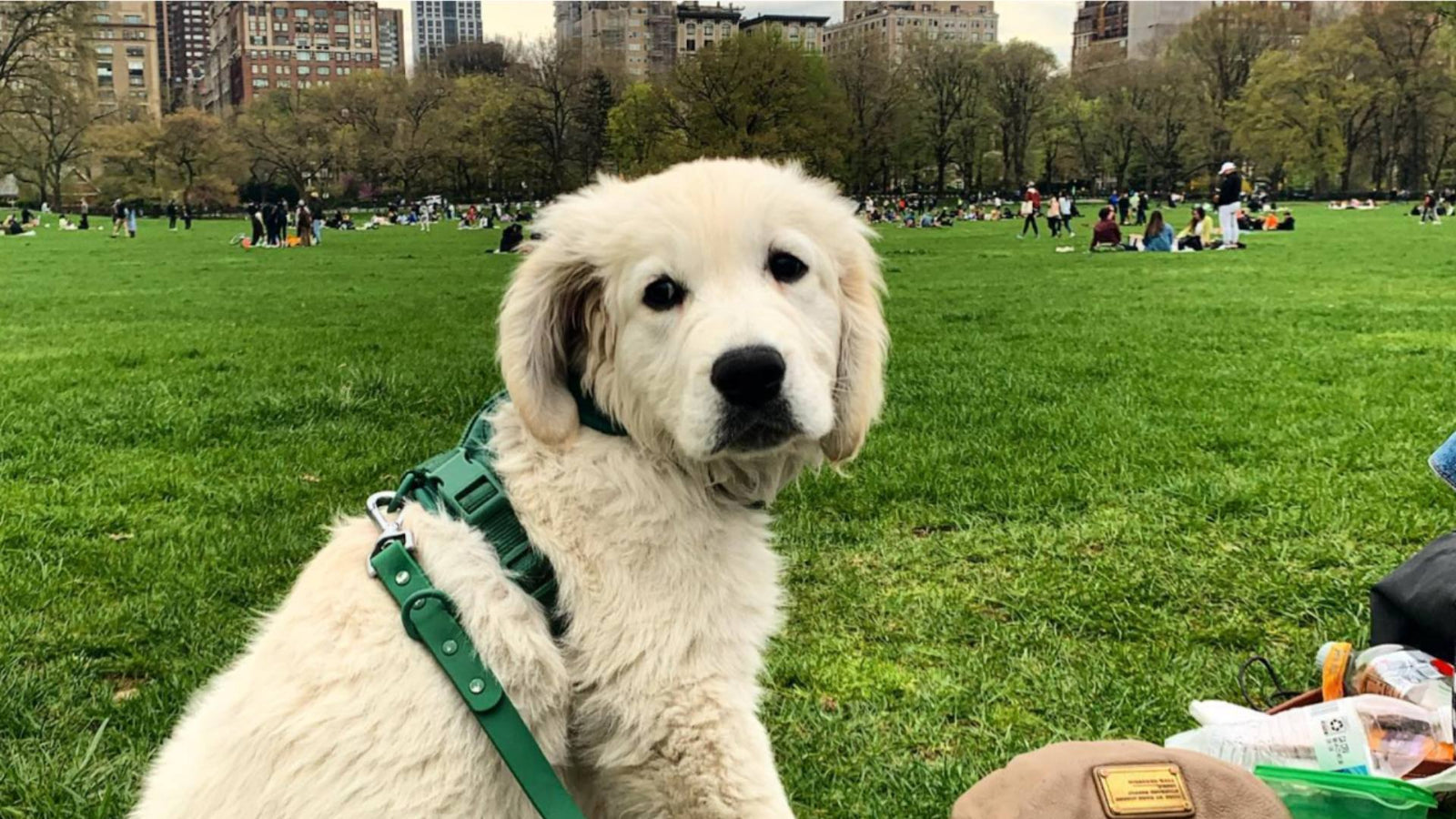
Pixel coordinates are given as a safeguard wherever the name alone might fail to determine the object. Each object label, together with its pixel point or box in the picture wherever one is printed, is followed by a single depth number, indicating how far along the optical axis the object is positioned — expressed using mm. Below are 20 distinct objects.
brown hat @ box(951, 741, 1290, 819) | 2305
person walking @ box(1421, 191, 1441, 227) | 43116
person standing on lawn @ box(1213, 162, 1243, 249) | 26766
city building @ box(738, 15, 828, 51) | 43688
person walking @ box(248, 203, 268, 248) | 39812
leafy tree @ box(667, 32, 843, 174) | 35656
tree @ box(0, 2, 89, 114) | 48625
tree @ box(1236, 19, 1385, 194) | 68312
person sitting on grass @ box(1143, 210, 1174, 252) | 27497
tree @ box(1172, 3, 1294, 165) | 78625
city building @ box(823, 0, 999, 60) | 58697
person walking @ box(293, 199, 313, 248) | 39938
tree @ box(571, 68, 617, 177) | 39406
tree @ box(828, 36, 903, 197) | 50375
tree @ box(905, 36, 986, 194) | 65188
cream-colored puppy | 1834
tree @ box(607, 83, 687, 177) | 34125
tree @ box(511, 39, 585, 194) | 43344
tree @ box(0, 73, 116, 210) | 51469
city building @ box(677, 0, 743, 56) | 43719
